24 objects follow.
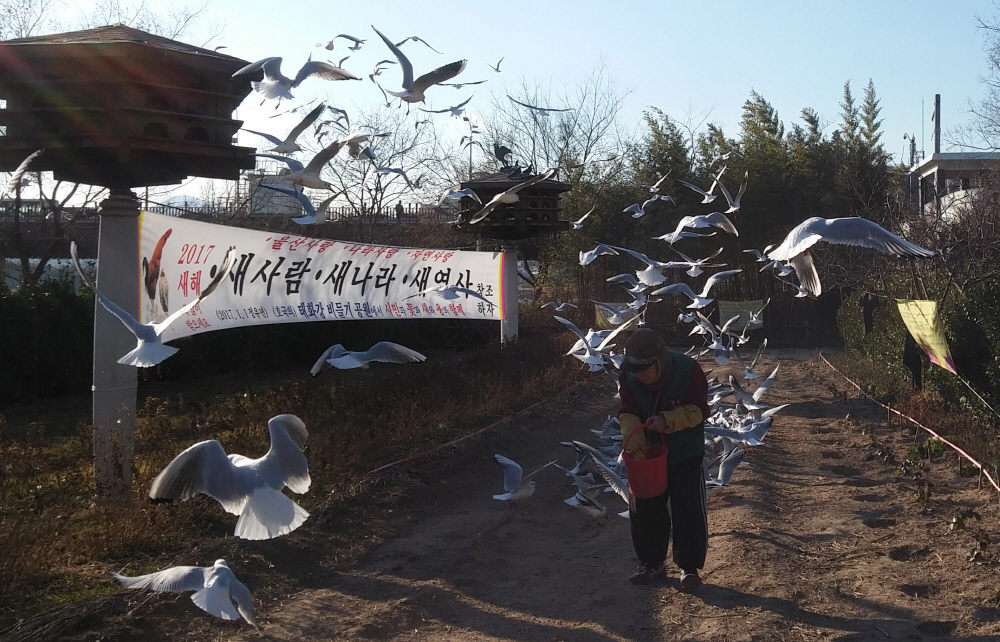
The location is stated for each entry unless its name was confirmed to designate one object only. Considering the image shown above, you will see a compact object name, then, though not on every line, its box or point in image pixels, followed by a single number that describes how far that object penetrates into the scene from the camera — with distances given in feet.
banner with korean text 21.90
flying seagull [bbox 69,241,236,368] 13.42
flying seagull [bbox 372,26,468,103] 19.73
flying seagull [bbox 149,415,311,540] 12.12
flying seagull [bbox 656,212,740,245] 24.75
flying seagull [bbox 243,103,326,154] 19.15
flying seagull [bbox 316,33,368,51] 19.12
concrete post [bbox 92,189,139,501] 18.79
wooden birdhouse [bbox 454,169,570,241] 39.32
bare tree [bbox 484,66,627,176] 96.48
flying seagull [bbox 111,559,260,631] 10.44
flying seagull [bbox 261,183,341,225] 18.97
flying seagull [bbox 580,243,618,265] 26.21
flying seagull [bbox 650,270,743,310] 24.29
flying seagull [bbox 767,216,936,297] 17.06
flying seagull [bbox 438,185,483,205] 25.12
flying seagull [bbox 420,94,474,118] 22.04
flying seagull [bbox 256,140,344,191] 19.43
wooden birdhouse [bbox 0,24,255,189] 17.08
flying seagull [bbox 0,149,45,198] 15.64
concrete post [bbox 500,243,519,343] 41.83
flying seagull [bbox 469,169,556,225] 23.64
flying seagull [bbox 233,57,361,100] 18.83
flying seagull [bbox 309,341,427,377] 18.17
